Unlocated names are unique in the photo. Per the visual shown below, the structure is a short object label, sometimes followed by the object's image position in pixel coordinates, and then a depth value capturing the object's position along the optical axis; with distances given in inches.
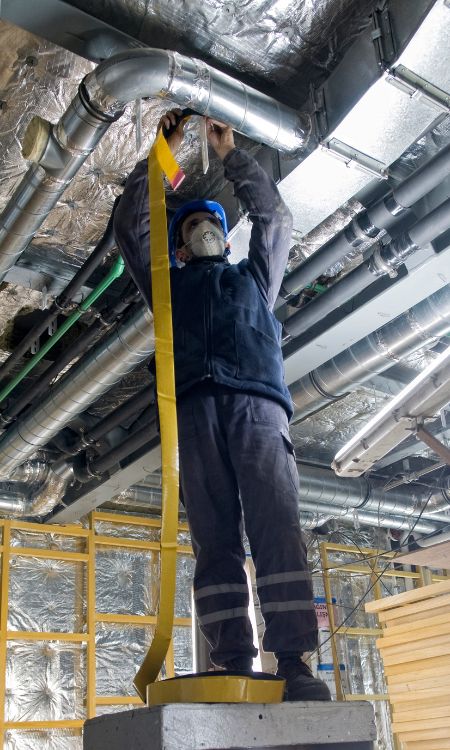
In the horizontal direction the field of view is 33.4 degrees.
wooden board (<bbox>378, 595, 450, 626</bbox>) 165.8
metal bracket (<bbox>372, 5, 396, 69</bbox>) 81.9
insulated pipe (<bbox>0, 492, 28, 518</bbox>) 183.2
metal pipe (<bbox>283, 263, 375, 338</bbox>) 113.4
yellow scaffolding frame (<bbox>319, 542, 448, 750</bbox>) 220.4
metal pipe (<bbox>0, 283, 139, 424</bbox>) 121.6
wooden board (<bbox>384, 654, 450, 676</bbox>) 161.6
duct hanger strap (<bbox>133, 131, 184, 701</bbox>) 54.9
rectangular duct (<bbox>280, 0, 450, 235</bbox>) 80.5
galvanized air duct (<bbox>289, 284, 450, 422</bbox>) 127.0
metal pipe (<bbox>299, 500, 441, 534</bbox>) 206.7
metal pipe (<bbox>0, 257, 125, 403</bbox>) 111.9
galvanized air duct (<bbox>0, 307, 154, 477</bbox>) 121.6
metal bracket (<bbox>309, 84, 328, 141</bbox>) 91.3
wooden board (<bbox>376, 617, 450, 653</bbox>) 163.2
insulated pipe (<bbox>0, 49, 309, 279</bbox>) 80.6
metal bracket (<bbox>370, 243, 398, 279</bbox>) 108.4
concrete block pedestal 48.8
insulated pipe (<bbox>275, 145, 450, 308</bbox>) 96.0
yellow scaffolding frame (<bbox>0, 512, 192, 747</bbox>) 174.4
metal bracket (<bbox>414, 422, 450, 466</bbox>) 132.8
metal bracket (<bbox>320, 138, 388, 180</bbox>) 91.7
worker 65.7
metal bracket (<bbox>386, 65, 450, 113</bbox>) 82.1
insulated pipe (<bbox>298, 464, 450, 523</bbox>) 199.3
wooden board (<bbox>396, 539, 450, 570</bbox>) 147.4
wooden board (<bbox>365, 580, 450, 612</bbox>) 167.6
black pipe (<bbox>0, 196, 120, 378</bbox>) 106.6
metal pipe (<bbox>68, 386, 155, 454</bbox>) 146.6
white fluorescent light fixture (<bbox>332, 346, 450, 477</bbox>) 122.5
